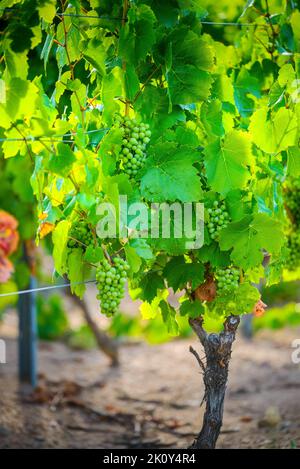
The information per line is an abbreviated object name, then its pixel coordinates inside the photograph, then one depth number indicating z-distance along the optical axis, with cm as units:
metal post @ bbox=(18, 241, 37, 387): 440
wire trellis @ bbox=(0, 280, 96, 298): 286
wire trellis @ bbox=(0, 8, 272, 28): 279
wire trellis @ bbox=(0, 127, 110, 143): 271
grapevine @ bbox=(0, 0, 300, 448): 275
